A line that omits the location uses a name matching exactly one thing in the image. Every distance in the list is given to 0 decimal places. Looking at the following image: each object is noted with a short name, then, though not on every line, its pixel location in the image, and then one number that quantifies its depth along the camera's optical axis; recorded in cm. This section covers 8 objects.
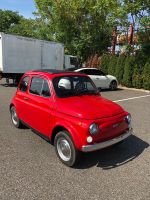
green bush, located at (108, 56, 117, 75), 1109
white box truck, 961
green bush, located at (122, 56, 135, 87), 1027
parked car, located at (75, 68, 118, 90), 892
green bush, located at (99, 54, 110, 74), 1152
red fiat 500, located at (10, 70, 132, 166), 273
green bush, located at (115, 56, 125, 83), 1069
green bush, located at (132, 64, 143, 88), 999
